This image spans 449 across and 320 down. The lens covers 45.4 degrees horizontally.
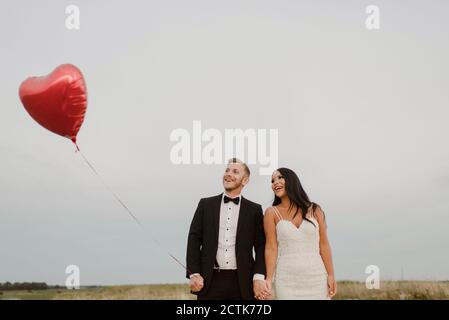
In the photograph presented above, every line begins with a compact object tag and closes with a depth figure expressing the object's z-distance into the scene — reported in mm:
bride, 4805
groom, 4750
